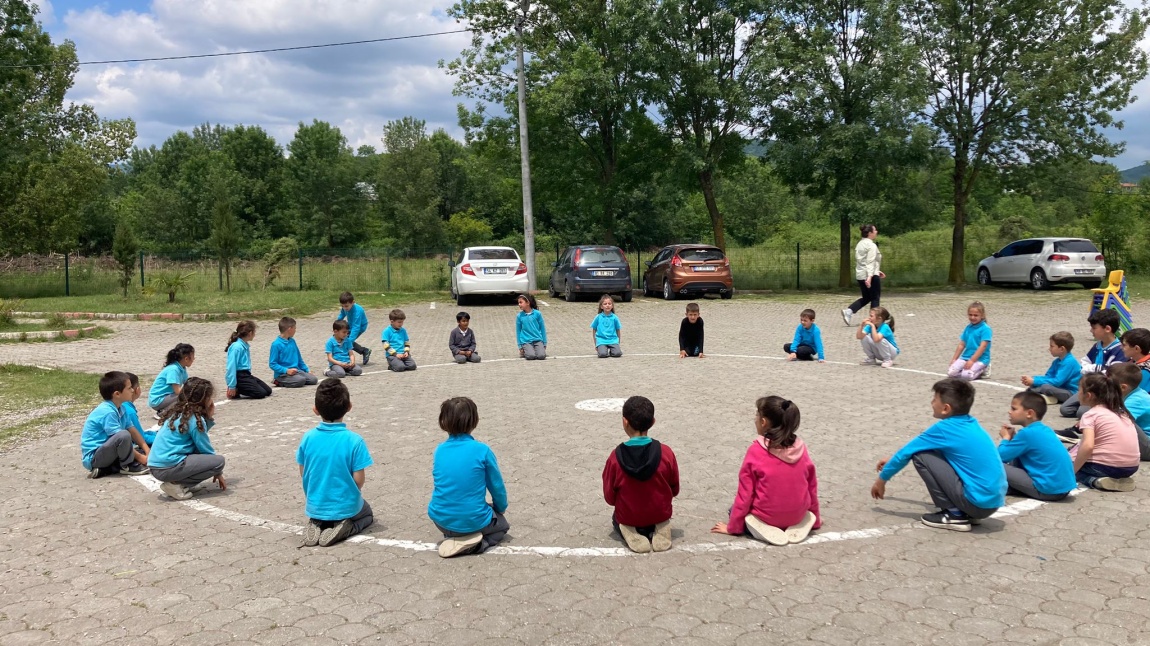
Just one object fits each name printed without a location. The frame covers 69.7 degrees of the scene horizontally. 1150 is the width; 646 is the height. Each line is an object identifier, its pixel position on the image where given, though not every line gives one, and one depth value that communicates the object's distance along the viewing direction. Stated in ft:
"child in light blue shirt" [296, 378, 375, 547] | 17.42
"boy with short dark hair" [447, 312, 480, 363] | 44.62
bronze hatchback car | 82.64
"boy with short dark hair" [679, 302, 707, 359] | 44.47
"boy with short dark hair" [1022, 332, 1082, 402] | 28.43
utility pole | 87.30
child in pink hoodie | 16.85
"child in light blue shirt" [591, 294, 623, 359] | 45.70
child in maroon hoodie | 16.51
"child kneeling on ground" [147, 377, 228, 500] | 20.54
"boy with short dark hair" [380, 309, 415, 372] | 42.55
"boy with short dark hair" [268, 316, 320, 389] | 37.91
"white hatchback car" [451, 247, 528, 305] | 77.25
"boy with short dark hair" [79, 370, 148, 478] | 22.31
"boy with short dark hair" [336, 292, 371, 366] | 44.17
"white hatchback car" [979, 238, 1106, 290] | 87.71
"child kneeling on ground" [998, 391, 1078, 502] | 18.62
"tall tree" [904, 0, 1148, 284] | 87.76
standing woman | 50.37
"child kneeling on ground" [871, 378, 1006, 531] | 17.20
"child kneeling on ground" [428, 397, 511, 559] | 16.67
